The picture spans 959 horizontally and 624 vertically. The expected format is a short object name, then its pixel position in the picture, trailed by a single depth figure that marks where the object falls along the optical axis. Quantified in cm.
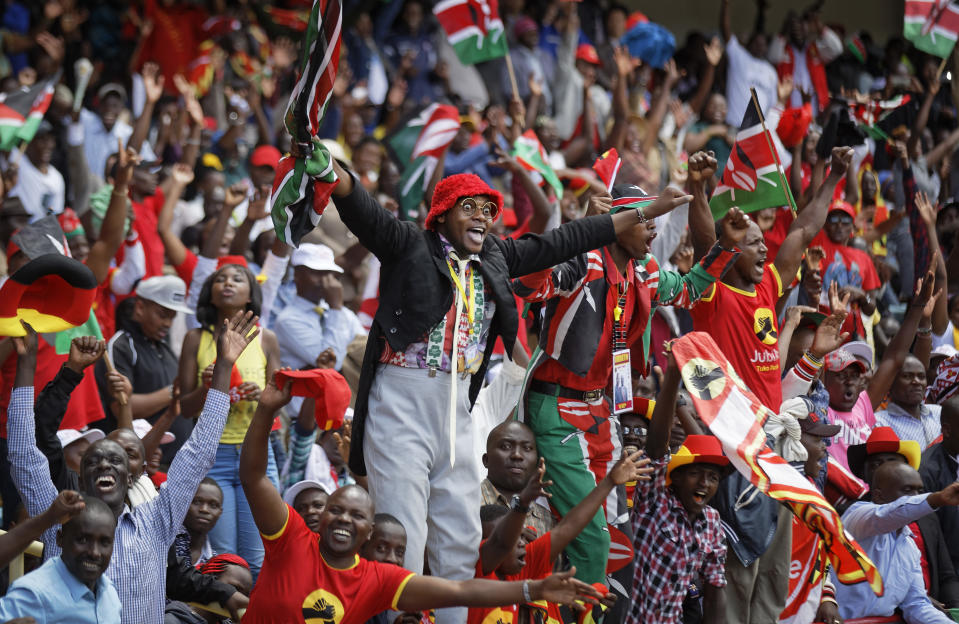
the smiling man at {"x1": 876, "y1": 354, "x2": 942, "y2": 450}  1653
